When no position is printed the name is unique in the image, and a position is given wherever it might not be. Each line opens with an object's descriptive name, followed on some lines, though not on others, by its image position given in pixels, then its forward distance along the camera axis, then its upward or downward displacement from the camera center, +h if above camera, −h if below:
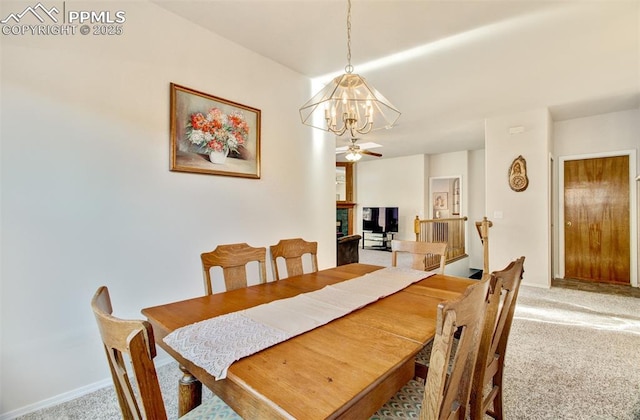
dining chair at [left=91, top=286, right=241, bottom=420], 0.65 -0.35
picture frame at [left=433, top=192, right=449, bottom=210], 8.84 +0.35
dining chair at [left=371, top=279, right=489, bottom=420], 0.73 -0.44
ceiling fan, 4.63 +0.99
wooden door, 4.54 -0.13
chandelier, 1.92 +0.78
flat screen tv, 8.41 -0.22
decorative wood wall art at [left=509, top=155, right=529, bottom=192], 4.45 +0.56
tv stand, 8.74 -0.86
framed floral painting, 2.30 +0.66
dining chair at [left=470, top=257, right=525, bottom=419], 1.15 -0.57
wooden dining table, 0.75 -0.46
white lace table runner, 0.94 -0.45
